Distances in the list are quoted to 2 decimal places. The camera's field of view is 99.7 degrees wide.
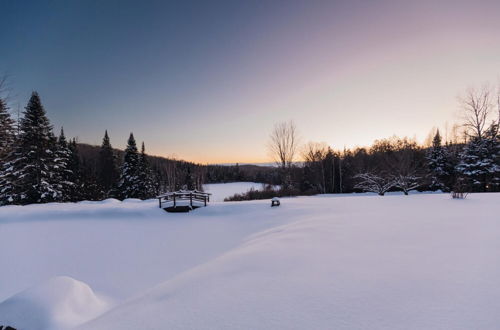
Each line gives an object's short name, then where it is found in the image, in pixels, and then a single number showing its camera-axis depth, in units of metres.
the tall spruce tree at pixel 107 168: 31.89
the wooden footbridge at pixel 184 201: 12.82
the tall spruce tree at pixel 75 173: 24.06
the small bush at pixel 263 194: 18.23
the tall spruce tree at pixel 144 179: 27.53
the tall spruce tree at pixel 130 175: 27.19
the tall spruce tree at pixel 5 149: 10.38
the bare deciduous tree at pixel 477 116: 20.23
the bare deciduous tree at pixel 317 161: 32.31
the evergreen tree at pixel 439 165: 25.55
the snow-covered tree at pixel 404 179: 20.02
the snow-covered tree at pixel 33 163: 18.06
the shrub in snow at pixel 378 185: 21.09
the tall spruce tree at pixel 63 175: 20.33
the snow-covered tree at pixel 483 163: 20.98
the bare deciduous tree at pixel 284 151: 24.97
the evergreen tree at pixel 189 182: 36.73
